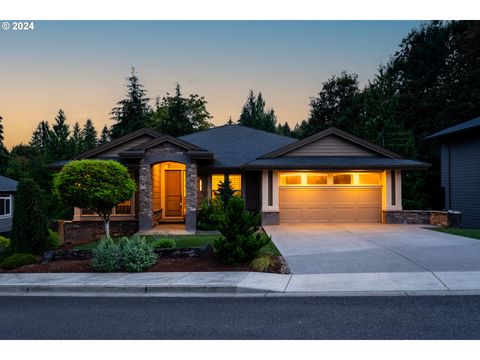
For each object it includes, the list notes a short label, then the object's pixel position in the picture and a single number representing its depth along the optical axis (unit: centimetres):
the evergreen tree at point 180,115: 4912
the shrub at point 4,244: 1124
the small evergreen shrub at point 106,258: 870
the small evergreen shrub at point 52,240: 1102
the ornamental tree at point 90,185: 1138
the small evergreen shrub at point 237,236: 904
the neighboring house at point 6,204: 2731
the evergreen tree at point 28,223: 1045
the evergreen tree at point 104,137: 7368
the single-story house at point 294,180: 1734
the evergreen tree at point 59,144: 4184
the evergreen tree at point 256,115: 5788
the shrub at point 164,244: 1038
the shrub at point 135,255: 870
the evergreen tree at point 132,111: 5147
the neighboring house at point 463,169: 2022
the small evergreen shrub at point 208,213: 1609
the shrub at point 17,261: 923
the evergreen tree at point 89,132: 6645
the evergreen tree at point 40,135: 8589
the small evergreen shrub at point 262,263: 859
